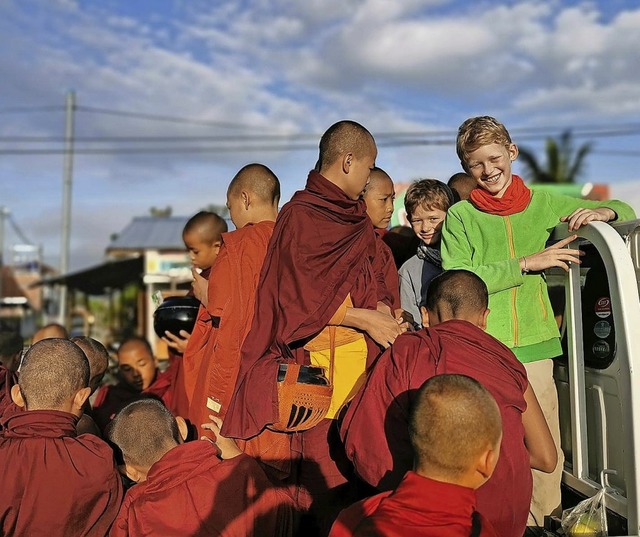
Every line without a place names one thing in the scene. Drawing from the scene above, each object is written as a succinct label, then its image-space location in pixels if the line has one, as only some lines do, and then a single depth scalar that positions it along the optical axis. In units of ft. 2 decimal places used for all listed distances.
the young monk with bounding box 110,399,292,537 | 9.85
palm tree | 92.43
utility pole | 72.95
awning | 62.59
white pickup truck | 8.86
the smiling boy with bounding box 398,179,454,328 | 13.52
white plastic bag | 9.39
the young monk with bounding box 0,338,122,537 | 9.78
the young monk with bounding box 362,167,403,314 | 14.06
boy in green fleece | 11.12
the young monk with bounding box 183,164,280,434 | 11.62
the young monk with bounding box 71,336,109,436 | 14.34
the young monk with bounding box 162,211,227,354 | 15.62
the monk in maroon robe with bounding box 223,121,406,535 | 10.30
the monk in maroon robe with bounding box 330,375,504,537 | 7.04
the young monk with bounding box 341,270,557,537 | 8.91
